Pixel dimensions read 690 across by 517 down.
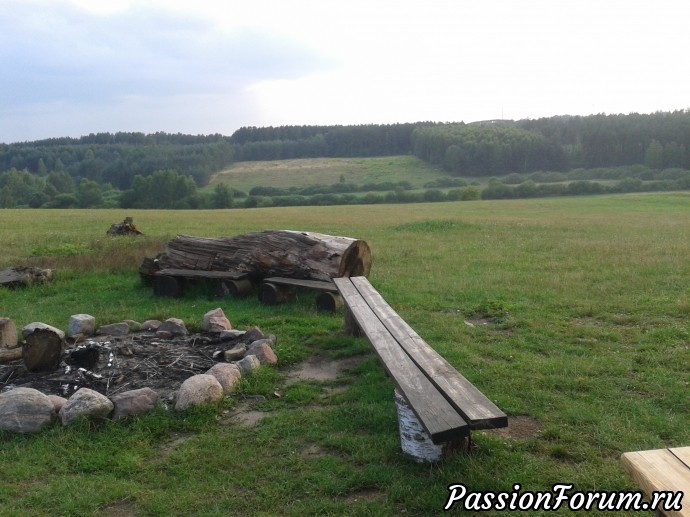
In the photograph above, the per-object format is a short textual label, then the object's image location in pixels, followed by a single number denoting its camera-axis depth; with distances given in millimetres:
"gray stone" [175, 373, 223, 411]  5434
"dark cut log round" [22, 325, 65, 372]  6305
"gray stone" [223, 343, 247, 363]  6875
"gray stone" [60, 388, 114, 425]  5145
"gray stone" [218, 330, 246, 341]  7626
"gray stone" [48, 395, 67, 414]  5371
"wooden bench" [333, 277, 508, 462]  3805
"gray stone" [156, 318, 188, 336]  7883
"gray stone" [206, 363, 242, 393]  5934
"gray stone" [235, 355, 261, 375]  6363
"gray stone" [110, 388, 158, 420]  5285
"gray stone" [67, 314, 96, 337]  7945
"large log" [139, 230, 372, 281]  9961
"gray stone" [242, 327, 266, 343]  7473
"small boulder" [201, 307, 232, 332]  7991
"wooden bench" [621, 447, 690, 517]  2598
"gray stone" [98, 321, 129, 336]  7953
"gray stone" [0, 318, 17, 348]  7426
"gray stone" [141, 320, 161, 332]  8125
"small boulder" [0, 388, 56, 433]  5090
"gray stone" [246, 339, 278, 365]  6762
